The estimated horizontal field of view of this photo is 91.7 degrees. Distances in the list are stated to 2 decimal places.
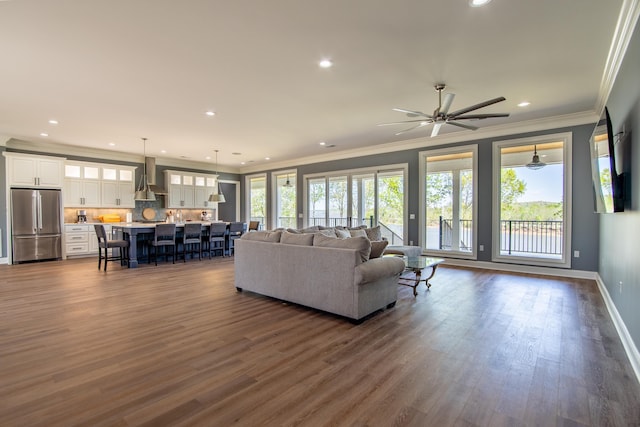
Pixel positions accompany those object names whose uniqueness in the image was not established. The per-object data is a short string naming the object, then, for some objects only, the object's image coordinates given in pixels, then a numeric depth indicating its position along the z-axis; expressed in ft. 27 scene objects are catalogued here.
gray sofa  10.90
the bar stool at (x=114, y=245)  20.89
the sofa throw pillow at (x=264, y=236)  13.89
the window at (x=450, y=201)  21.71
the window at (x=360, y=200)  25.50
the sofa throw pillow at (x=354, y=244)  11.09
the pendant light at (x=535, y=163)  18.56
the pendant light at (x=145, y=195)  25.44
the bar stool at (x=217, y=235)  25.77
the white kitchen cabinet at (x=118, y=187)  27.96
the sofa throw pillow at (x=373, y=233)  17.46
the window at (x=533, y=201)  18.30
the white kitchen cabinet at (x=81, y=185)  25.88
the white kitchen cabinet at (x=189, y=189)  32.19
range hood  29.89
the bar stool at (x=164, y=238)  22.47
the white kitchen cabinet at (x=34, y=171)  23.11
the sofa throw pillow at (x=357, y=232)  17.14
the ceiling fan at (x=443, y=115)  12.09
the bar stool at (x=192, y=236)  24.18
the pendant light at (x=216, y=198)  28.93
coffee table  14.01
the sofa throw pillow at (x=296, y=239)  12.64
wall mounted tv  8.92
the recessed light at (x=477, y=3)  7.96
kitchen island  21.70
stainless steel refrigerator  23.13
